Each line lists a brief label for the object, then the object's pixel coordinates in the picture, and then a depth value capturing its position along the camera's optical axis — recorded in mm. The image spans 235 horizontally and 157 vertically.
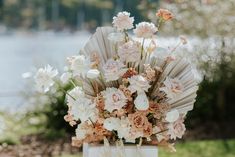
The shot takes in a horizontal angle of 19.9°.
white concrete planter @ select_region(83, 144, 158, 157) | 2809
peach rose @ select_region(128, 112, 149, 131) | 2777
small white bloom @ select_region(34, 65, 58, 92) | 2871
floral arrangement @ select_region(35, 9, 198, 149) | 2764
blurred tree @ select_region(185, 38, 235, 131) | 7094
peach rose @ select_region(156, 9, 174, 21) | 2910
